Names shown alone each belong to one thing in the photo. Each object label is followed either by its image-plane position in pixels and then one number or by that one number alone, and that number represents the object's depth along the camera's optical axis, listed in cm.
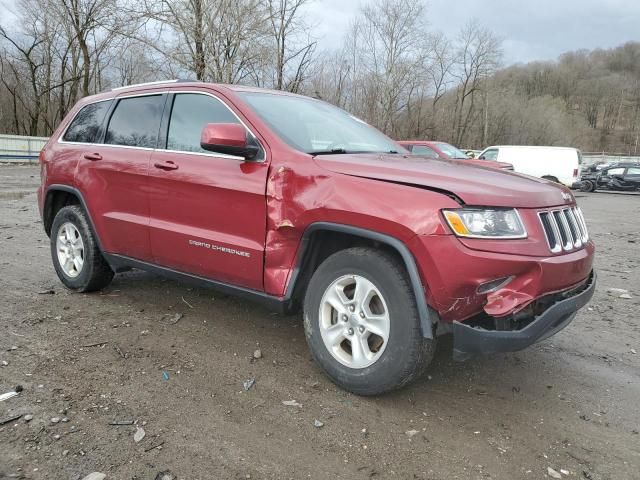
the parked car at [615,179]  2520
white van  2105
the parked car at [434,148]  1423
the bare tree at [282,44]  1873
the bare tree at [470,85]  5378
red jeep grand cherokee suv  253
